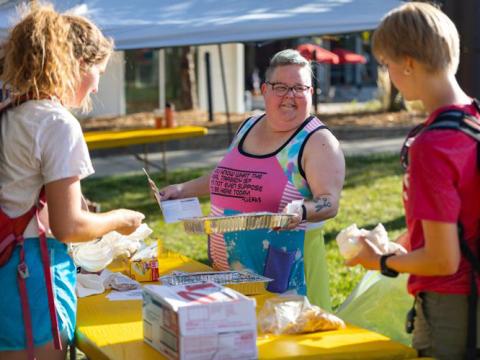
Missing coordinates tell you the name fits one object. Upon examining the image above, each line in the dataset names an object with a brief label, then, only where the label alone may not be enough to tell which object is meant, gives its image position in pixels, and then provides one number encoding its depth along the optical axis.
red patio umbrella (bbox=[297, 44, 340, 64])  20.40
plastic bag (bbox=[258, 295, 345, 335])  3.94
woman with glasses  4.97
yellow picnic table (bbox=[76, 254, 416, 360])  3.68
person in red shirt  3.08
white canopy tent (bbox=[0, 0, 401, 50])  9.75
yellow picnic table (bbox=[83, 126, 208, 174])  13.36
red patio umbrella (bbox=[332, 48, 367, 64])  23.90
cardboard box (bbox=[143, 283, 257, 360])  3.46
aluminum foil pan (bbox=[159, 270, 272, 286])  4.74
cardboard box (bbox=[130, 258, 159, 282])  5.10
